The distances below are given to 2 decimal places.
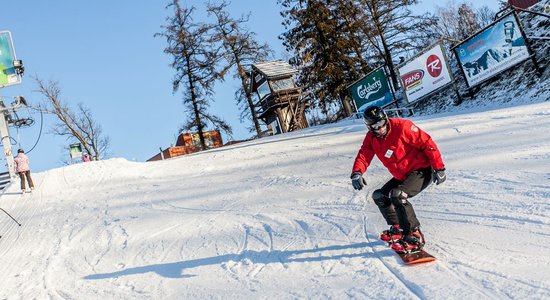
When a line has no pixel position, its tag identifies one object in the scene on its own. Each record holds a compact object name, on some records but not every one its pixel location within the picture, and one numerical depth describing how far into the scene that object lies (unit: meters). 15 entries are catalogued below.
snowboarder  4.66
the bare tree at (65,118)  33.62
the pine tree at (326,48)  26.05
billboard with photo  14.61
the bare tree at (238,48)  31.80
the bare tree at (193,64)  30.95
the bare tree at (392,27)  26.55
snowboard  4.44
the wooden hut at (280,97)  35.12
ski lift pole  18.80
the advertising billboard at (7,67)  20.00
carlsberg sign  20.42
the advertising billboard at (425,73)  17.53
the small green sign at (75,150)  30.49
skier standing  15.51
